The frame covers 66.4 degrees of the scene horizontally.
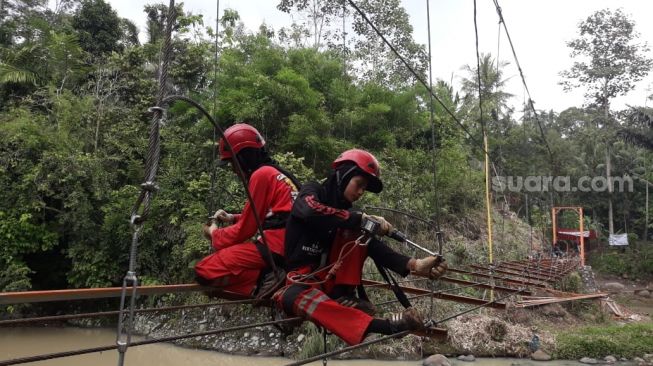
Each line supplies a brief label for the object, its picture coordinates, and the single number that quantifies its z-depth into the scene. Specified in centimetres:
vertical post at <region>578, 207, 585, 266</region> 1067
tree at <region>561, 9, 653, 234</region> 1819
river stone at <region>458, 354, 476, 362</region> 687
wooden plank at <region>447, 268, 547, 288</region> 398
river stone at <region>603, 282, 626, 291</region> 1562
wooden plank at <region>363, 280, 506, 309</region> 270
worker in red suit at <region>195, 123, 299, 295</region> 196
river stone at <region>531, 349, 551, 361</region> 701
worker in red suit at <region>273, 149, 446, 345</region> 170
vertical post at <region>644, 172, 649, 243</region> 1833
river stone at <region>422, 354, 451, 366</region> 642
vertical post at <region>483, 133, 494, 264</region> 662
